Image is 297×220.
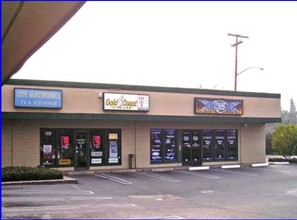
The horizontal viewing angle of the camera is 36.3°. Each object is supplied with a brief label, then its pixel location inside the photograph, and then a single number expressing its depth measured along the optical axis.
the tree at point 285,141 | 36.47
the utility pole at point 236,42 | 46.34
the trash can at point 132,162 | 27.18
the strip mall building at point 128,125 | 23.95
